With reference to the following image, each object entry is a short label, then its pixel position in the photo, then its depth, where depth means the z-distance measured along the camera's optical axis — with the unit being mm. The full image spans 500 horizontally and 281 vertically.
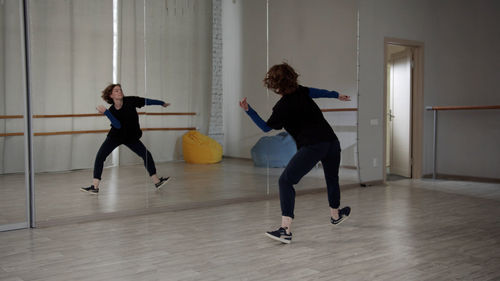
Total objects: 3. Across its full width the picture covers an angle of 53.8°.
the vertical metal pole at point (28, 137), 4238
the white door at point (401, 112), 7605
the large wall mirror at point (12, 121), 4168
